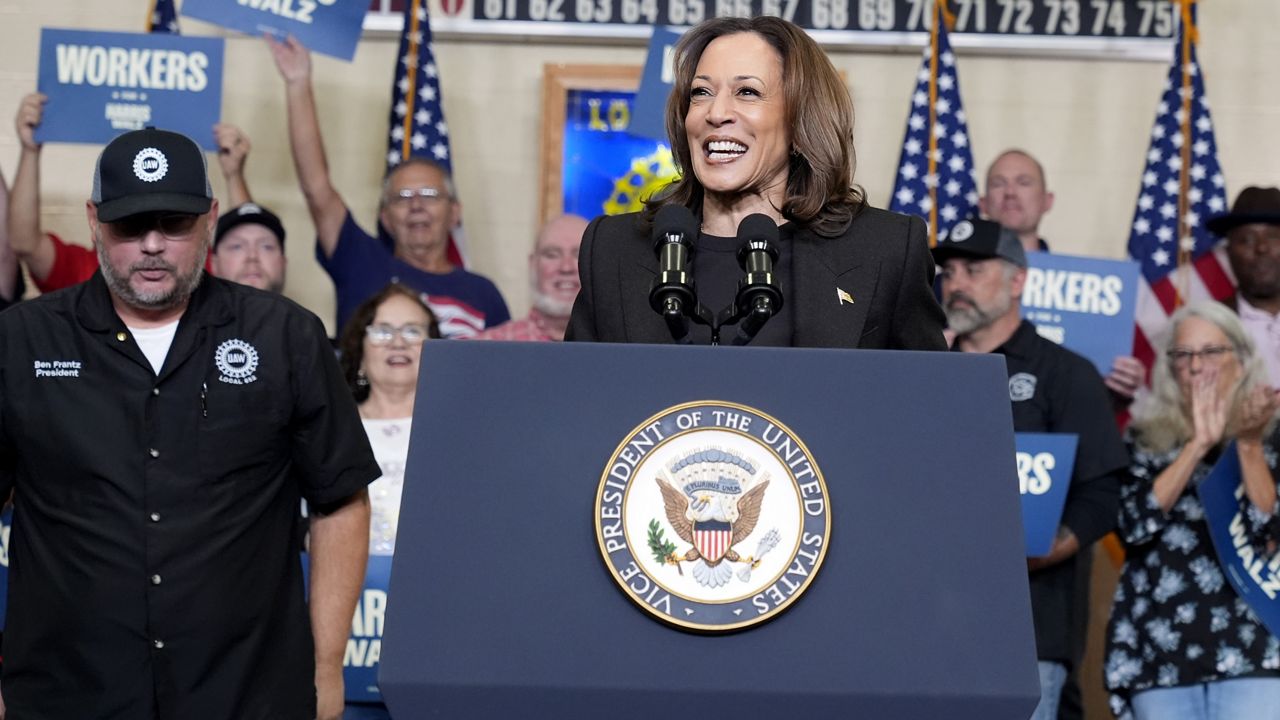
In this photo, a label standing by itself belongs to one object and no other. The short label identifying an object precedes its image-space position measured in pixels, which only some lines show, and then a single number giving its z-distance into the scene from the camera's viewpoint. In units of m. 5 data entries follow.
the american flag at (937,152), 6.41
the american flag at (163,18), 6.35
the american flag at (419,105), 6.52
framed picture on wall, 6.89
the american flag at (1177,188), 6.32
